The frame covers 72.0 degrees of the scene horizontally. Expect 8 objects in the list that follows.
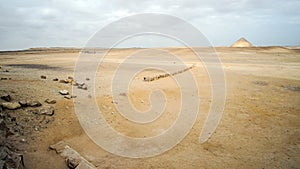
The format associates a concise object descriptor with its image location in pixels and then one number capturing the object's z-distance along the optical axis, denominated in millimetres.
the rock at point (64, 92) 7949
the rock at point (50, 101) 6797
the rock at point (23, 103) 6105
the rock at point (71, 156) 4094
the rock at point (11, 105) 5797
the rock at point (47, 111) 6134
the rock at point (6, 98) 6173
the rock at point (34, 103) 6229
